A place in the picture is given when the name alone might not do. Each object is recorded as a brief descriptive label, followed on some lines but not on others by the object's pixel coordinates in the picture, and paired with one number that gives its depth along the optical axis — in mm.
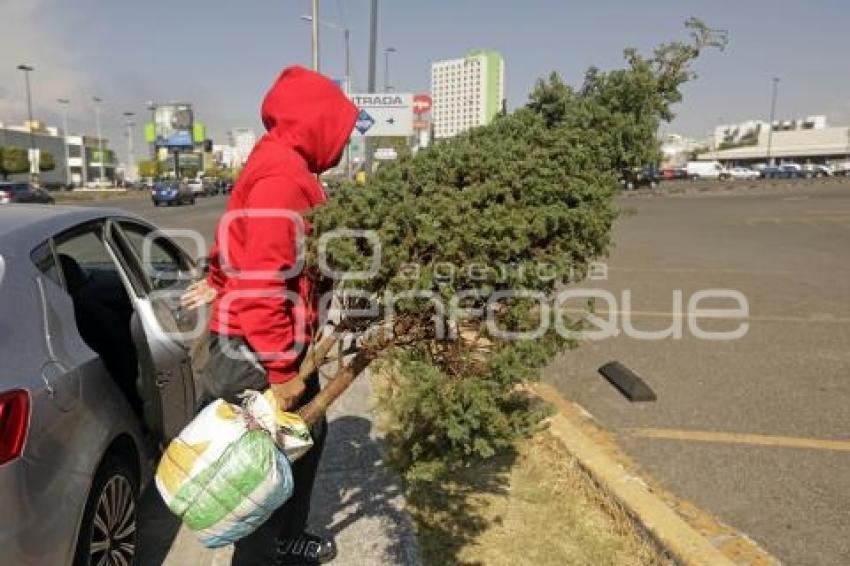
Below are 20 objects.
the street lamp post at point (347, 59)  33438
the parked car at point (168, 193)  38781
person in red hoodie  2318
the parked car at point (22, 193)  29362
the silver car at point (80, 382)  2264
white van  80000
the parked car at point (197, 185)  43862
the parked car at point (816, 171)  82250
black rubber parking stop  5285
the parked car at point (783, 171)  82056
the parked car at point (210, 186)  57125
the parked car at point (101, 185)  94594
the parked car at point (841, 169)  86175
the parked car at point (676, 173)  71469
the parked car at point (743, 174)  80450
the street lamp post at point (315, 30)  24031
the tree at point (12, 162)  75344
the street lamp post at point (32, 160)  60216
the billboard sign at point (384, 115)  16891
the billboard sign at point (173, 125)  99625
